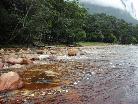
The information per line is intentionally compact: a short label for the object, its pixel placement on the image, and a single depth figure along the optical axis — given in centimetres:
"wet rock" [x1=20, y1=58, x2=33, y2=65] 914
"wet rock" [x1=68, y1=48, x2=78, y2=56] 1415
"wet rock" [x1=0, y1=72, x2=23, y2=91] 515
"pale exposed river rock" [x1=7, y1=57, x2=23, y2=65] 914
